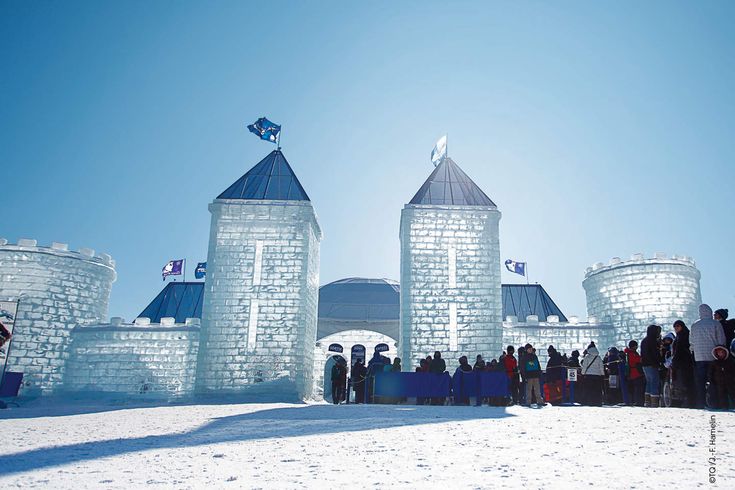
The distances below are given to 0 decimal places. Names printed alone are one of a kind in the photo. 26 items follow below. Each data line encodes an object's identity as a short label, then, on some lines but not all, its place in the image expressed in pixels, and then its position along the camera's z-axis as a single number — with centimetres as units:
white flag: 2456
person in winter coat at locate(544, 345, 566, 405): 1401
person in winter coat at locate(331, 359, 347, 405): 1661
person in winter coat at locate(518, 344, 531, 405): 1328
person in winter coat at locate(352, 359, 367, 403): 1653
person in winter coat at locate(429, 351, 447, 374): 1485
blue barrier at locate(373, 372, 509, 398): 1458
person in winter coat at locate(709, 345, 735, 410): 967
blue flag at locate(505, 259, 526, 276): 2959
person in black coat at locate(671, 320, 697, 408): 1056
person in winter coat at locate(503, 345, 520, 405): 1394
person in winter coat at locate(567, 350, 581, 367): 1423
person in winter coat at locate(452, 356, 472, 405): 1457
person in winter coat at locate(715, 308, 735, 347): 1016
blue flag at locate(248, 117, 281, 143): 2388
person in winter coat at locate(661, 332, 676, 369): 1117
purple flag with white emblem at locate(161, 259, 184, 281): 2864
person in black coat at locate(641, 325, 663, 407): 1111
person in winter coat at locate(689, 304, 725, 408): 997
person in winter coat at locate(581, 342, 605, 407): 1359
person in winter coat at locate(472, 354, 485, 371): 1539
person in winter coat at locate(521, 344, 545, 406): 1308
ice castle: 2017
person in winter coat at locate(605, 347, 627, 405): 1369
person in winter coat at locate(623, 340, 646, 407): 1269
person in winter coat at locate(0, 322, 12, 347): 1214
